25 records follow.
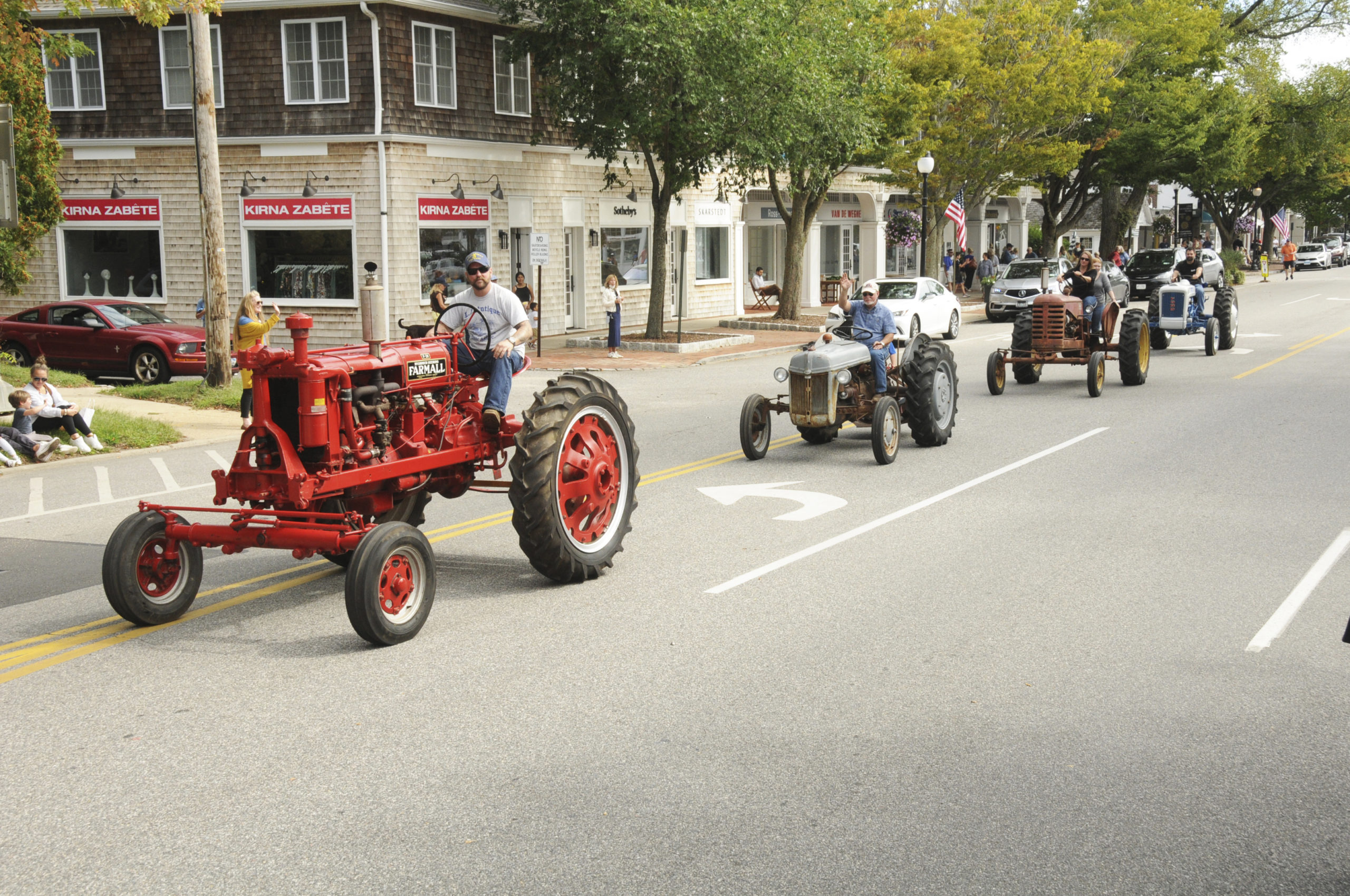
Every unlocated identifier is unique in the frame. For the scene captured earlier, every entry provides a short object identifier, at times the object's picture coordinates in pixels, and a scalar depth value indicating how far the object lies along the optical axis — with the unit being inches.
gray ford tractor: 529.0
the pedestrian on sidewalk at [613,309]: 1090.7
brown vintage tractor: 761.6
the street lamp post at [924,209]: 1362.0
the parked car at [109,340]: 902.4
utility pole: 759.1
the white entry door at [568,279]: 1315.2
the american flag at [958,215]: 1521.9
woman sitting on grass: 598.2
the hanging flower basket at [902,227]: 1991.9
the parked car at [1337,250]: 3511.3
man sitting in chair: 1619.1
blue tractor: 956.0
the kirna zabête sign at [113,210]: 1178.6
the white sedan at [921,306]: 1167.0
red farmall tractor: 289.4
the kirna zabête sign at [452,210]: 1127.6
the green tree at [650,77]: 980.6
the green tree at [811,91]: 1027.9
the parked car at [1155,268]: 1670.6
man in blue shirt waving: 552.1
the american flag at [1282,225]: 2623.0
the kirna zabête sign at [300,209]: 1111.6
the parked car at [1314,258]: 3240.7
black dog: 351.3
